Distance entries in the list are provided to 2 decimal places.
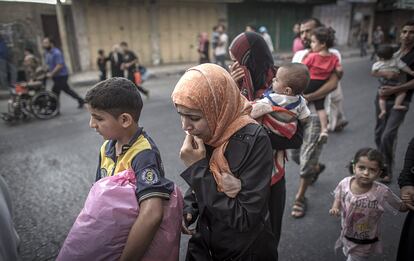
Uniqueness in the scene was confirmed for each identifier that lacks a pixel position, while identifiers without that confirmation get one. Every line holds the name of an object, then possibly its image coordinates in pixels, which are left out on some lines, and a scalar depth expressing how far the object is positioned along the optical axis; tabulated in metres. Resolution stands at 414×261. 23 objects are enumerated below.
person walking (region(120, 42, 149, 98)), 8.45
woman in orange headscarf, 1.32
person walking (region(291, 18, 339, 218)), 3.12
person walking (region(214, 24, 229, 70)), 12.00
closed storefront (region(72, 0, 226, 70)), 13.56
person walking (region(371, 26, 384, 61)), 16.41
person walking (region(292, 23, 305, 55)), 6.16
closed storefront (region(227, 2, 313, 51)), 17.70
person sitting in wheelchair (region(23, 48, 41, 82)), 7.34
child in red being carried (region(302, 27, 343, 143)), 3.29
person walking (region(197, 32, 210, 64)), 12.06
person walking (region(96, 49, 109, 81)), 9.24
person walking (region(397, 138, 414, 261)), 1.78
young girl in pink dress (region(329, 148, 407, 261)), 2.23
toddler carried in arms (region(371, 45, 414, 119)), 3.30
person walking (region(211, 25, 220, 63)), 12.29
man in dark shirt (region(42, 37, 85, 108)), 7.45
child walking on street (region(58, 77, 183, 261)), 1.27
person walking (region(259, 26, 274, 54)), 9.86
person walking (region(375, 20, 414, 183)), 3.16
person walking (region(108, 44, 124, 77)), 8.49
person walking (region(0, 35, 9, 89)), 9.11
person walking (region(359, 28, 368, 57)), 17.88
